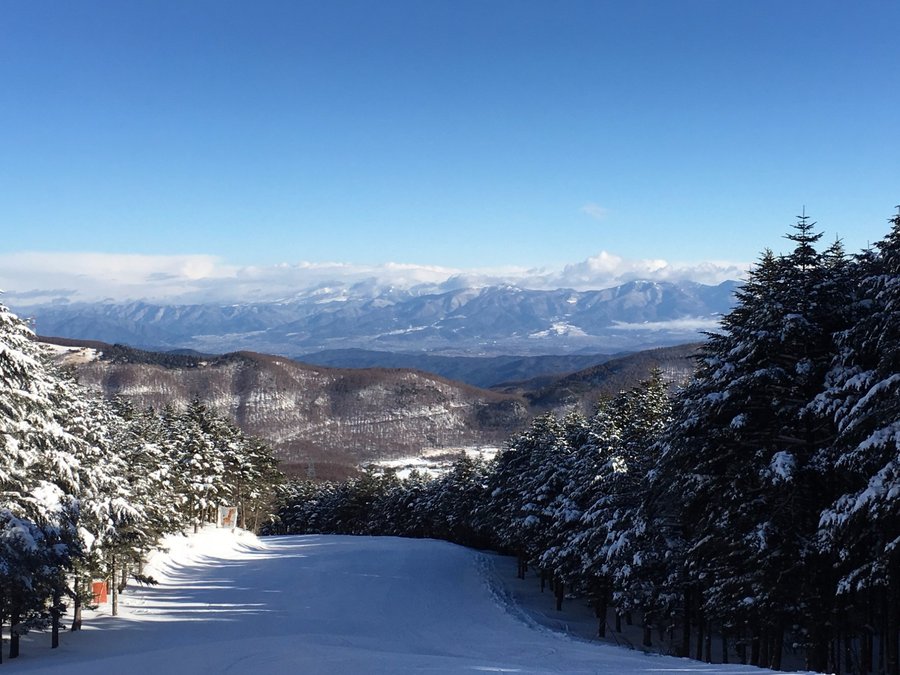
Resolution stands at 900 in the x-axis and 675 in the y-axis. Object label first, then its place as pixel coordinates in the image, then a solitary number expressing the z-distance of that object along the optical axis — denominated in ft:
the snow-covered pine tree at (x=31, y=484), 58.23
